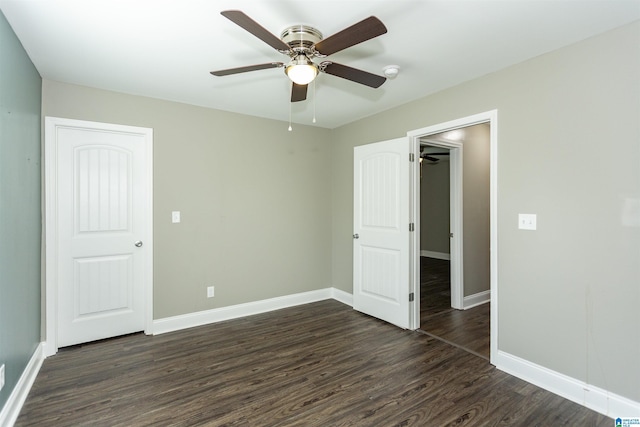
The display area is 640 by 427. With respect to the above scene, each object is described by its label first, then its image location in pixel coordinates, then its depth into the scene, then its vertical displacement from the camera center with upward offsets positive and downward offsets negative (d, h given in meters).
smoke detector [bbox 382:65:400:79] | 2.57 +1.18
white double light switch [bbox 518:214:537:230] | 2.46 -0.07
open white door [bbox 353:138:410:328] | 3.49 -0.22
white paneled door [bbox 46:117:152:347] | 2.95 -0.14
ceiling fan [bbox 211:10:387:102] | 1.57 +0.94
